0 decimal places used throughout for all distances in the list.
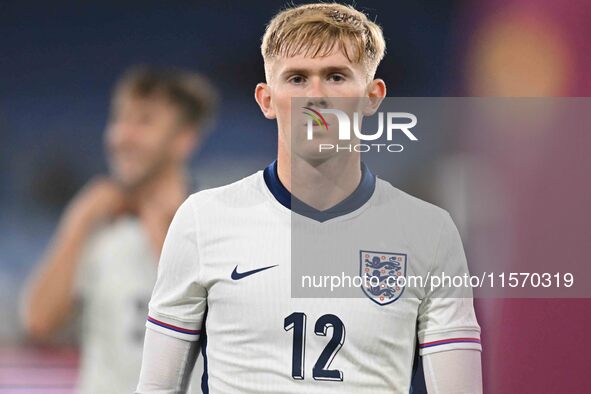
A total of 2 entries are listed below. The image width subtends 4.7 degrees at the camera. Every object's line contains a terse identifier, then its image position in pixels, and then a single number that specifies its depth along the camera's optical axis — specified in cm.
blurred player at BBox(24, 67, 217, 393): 1166
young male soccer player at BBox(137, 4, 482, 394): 1041
